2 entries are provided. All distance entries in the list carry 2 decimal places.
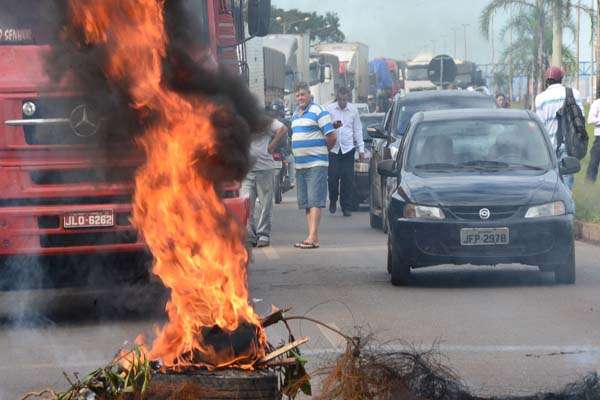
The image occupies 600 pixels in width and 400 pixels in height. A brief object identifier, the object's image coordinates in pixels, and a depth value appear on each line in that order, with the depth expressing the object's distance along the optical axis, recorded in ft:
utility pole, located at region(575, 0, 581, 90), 211.00
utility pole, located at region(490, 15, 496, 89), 290.35
